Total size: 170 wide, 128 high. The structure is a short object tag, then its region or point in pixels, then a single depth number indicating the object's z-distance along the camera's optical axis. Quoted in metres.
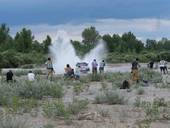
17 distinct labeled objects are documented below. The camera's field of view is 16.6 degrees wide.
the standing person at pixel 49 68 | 37.34
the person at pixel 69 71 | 41.31
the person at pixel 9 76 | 33.98
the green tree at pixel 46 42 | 143.10
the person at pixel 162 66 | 50.81
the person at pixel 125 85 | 29.78
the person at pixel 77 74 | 41.36
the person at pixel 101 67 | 51.00
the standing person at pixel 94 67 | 45.59
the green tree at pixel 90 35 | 163.75
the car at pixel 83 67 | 62.06
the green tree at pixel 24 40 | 132.12
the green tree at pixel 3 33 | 138.12
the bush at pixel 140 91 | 26.54
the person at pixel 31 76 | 33.94
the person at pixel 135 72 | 35.12
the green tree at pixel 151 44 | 175.18
